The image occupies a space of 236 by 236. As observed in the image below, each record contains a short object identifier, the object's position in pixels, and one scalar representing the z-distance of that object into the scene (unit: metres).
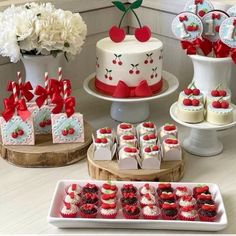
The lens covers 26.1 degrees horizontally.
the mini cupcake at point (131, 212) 0.96
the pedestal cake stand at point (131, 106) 1.35
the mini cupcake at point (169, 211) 0.96
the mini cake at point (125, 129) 1.18
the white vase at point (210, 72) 1.21
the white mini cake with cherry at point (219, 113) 1.14
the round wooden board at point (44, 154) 1.17
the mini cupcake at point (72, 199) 0.99
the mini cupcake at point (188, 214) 0.96
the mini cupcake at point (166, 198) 1.00
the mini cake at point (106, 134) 1.15
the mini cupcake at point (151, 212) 0.96
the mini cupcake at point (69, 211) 0.96
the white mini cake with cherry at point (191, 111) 1.15
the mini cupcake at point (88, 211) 0.96
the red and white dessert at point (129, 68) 1.28
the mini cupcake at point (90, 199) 1.00
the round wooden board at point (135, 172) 1.07
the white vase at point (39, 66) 1.26
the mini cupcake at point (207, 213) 0.96
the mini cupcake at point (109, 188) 1.03
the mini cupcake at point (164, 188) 1.03
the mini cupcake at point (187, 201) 0.98
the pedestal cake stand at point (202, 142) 1.21
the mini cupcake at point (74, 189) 1.03
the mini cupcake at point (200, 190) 1.02
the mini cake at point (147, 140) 1.12
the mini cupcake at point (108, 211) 0.97
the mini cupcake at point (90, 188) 1.04
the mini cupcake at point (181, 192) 1.02
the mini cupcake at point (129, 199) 1.00
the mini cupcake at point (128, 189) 1.03
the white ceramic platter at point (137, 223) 0.94
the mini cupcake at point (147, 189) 1.03
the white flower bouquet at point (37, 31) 1.19
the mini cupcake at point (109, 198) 1.00
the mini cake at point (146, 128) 1.18
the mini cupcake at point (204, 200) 1.00
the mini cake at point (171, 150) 1.11
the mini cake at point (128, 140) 1.13
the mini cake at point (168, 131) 1.16
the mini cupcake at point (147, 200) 0.99
